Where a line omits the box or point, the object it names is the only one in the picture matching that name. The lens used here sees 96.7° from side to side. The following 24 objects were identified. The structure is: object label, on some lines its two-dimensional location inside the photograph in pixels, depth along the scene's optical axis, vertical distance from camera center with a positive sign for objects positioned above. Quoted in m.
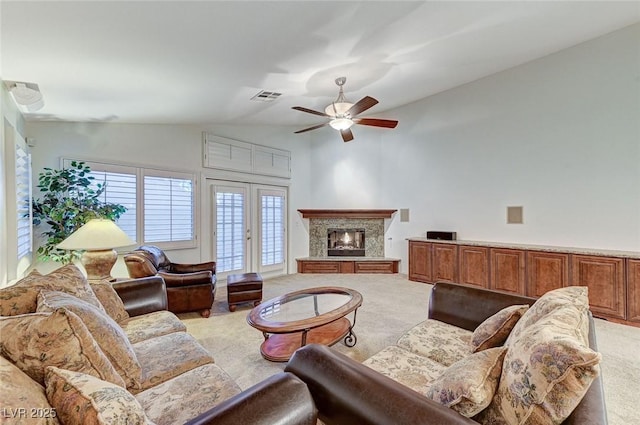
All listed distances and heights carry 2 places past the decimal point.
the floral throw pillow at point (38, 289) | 1.39 -0.41
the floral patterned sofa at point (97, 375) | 0.85 -0.58
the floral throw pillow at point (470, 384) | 1.04 -0.66
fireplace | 6.69 -0.69
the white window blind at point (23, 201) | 2.92 +0.15
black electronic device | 5.29 -0.43
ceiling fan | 3.68 +1.32
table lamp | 2.57 -0.27
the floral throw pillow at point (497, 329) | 1.64 -0.69
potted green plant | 3.31 +0.08
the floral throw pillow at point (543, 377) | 0.88 -0.55
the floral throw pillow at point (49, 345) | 0.99 -0.47
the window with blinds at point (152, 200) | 4.14 +0.22
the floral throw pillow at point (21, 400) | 0.74 -0.52
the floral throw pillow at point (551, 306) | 1.36 -0.47
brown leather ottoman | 3.87 -1.05
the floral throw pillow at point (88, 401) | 0.82 -0.57
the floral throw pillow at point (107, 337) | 1.37 -0.61
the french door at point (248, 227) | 5.39 -0.27
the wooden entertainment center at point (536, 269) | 3.40 -0.84
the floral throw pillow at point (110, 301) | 2.16 -0.67
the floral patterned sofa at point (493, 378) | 0.91 -0.67
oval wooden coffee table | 2.37 -0.96
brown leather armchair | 3.35 -0.88
